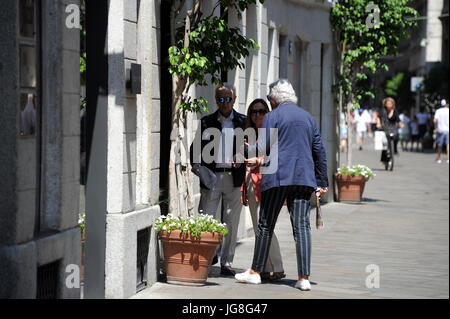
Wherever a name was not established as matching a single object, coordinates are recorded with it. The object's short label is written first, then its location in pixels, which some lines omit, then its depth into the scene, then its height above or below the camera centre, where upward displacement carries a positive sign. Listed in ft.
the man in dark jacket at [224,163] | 35.76 -1.96
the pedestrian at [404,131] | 168.10 -3.83
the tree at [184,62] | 34.12 +1.27
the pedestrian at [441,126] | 115.96 -2.05
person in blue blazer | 32.65 -1.96
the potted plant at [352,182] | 67.05 -4.70
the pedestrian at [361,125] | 148.97 -2.71
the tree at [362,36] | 67.92 +4.38
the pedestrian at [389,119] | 89.25 -1.12
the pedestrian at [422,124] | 152.25 -2.52
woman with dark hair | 35.45 -2.57
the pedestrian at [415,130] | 151.64 -3.31
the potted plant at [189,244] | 32.42 -4.20
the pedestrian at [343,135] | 72.38 -2.95
